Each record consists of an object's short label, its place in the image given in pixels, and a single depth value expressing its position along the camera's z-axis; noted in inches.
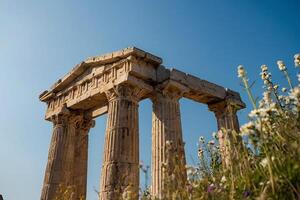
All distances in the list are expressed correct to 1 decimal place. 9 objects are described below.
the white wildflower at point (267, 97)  166.8
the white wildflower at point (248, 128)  134.4
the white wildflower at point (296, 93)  147.6
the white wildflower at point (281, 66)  196.4
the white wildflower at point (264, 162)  138.0
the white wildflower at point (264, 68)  229.2
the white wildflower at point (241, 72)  167.5
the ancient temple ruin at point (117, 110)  526.0
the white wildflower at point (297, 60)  186.4
